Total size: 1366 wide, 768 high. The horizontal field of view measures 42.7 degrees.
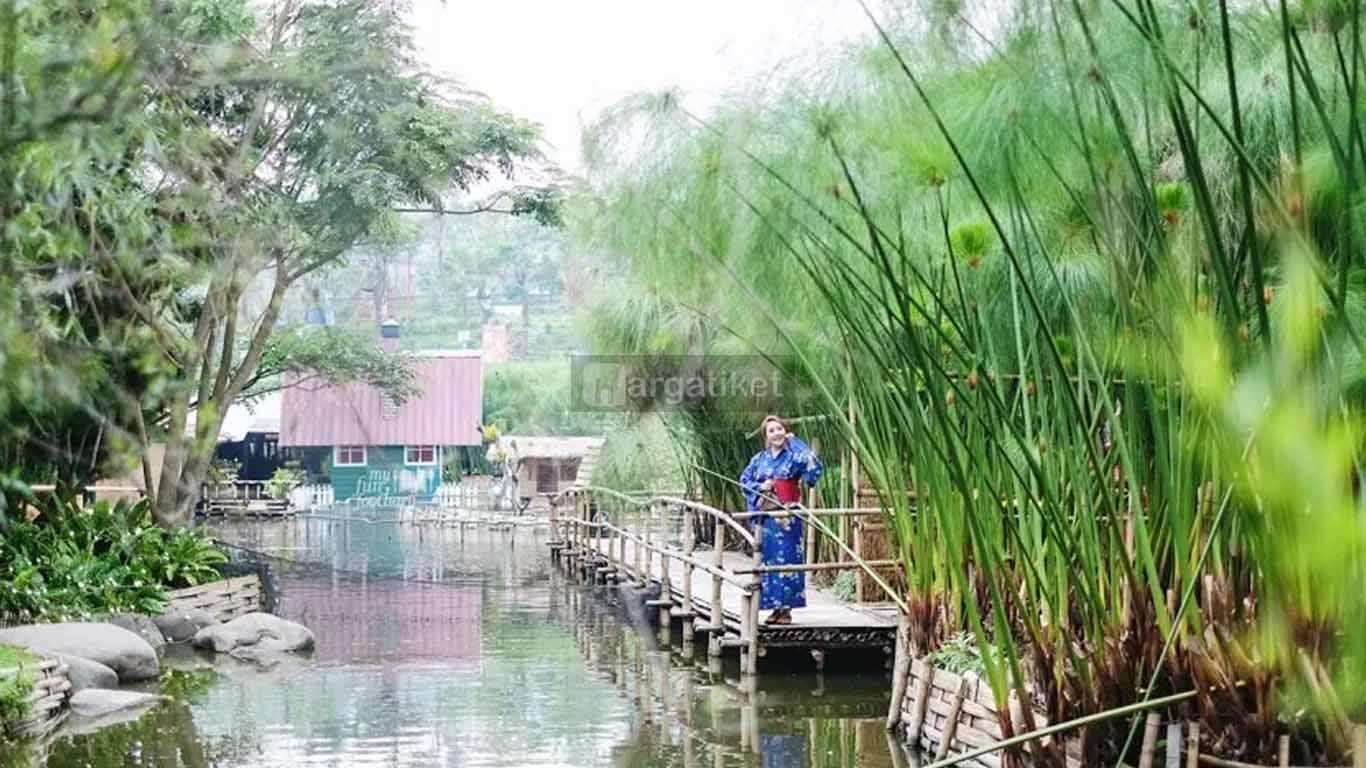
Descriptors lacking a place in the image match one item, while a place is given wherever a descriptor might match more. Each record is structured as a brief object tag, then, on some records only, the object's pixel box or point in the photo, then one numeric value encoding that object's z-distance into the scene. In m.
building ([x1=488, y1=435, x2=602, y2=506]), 29.36
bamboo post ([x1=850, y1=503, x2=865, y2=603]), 11.12
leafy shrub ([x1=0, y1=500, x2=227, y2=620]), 12.16
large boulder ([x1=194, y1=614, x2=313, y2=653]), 12.33
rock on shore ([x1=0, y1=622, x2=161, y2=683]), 10.59
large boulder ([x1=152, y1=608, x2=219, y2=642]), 13.13
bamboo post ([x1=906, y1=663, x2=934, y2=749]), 7.80
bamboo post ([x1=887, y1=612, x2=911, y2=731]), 8.38
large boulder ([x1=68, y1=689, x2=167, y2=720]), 9.41
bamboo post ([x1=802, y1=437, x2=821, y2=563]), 12.59
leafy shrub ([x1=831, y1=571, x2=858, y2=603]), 11.87
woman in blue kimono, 10.75
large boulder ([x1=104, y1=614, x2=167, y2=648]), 12.65
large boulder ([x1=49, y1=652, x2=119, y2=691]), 10.06
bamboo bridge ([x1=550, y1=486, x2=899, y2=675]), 10.48
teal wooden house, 33.47
